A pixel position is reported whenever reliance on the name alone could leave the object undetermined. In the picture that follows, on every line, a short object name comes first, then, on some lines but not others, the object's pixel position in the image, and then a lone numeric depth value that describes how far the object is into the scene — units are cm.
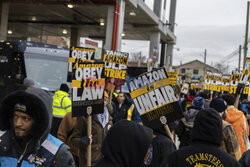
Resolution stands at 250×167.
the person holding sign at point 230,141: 482
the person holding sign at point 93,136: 502
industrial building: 1921
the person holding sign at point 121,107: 925
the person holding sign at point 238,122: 628
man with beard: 251
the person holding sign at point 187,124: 607
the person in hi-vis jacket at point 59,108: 701
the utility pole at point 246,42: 3072
